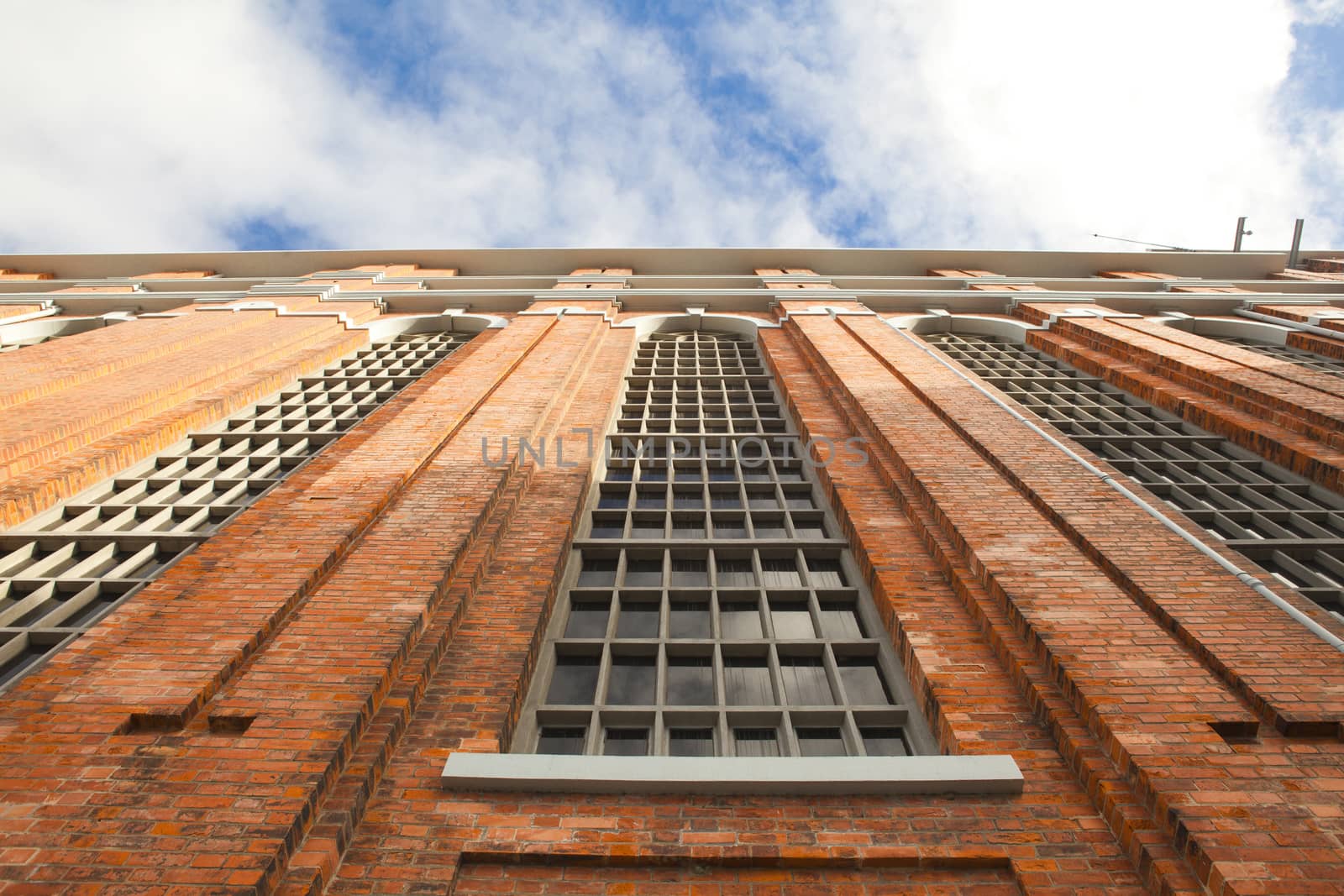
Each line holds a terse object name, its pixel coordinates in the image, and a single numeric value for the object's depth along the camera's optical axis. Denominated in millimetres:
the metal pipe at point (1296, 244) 23266
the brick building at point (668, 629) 3176
